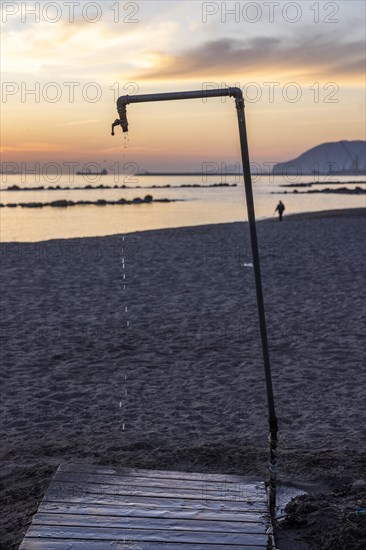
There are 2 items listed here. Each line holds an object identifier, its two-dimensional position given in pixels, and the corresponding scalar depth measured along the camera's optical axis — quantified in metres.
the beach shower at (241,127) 4.64
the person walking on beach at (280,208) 42.19
